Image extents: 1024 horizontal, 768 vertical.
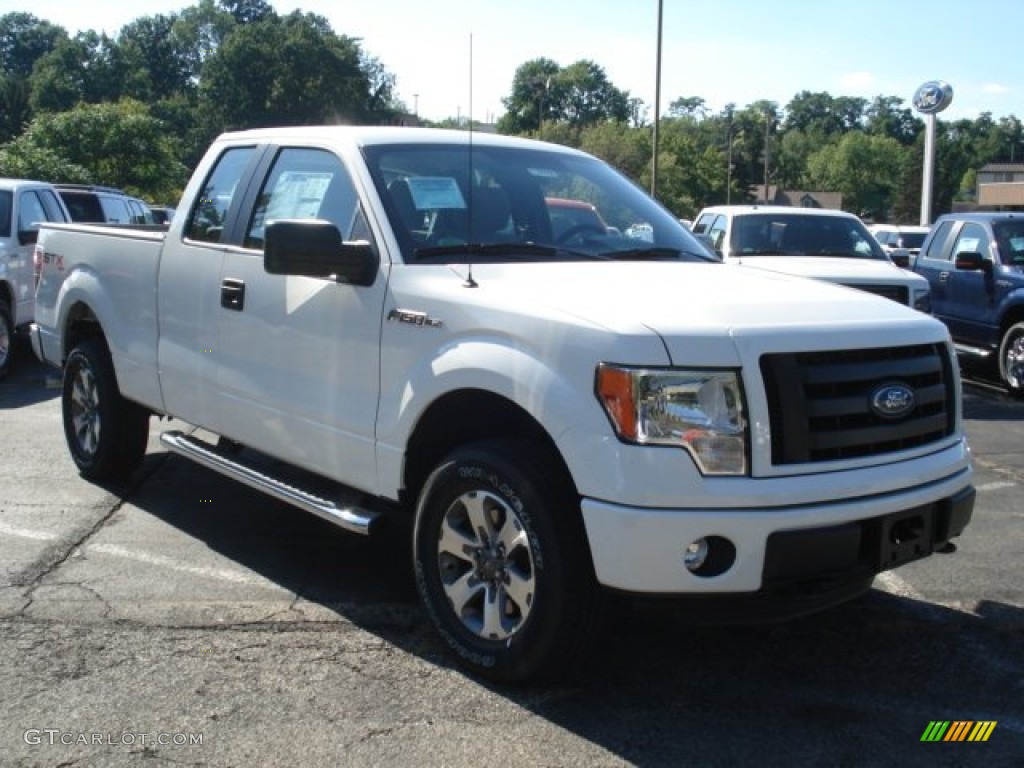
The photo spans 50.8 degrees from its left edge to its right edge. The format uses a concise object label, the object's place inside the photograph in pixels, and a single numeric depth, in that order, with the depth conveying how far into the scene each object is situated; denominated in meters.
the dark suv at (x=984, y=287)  10.84
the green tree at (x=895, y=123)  174.88
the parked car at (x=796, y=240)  10.37
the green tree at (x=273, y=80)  82.94
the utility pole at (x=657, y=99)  26.47
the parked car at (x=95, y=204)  15.37
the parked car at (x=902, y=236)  27.48
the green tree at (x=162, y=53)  118.12
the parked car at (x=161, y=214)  23.34
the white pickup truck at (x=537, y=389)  3.33
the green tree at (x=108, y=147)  32.91
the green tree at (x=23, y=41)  124.81
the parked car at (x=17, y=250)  10.82
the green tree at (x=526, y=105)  89.68
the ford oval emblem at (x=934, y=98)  36.62
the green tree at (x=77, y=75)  96.50
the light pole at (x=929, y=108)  34.94
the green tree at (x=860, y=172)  148.00
